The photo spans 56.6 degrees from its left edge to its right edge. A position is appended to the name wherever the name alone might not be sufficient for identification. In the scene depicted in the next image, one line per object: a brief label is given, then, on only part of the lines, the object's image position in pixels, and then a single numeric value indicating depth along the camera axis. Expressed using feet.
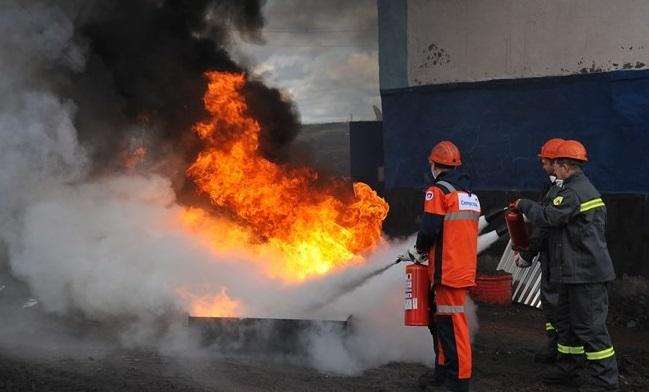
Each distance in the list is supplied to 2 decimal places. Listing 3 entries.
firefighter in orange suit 15.81
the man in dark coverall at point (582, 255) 16.76
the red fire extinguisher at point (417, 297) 16.70
